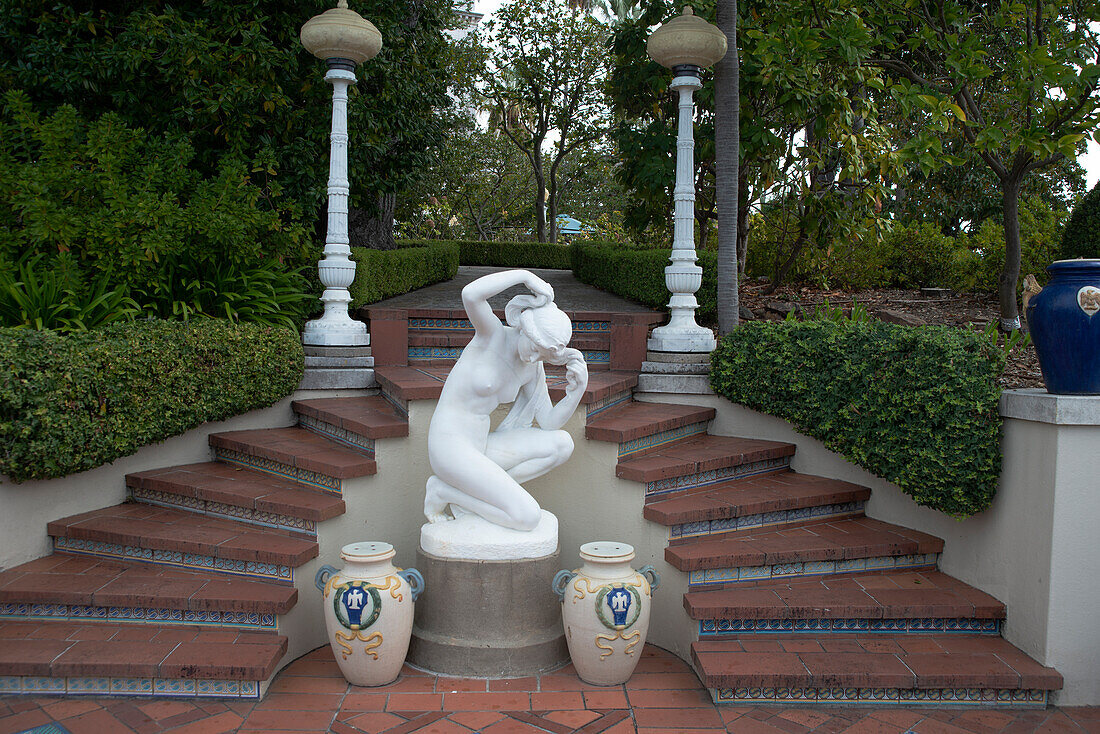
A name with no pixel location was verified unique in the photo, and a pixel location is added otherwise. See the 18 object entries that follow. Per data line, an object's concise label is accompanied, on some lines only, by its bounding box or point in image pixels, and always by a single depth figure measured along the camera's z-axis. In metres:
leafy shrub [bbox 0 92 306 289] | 5.47
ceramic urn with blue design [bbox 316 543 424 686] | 3.59
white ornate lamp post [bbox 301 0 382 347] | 5.92
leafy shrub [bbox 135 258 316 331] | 5.77
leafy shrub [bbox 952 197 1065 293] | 8.49
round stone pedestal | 3.83
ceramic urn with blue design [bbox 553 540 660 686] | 3.63
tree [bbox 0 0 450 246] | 6.51
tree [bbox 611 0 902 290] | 5.94
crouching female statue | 3.72
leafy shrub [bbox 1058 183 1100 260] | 6.89
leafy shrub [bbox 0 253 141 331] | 4.72
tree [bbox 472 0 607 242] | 15.02
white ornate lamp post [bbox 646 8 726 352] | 5.76
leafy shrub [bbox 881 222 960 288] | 9.25
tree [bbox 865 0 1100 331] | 5.34
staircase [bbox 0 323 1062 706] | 3.55
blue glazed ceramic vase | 3.61
